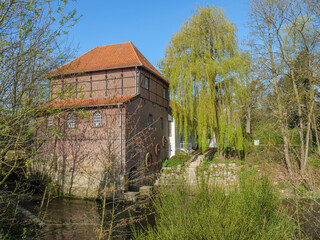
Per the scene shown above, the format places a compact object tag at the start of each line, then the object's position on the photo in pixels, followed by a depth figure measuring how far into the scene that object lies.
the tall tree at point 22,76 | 5.36
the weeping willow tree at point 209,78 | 18.20
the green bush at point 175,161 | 19.56
